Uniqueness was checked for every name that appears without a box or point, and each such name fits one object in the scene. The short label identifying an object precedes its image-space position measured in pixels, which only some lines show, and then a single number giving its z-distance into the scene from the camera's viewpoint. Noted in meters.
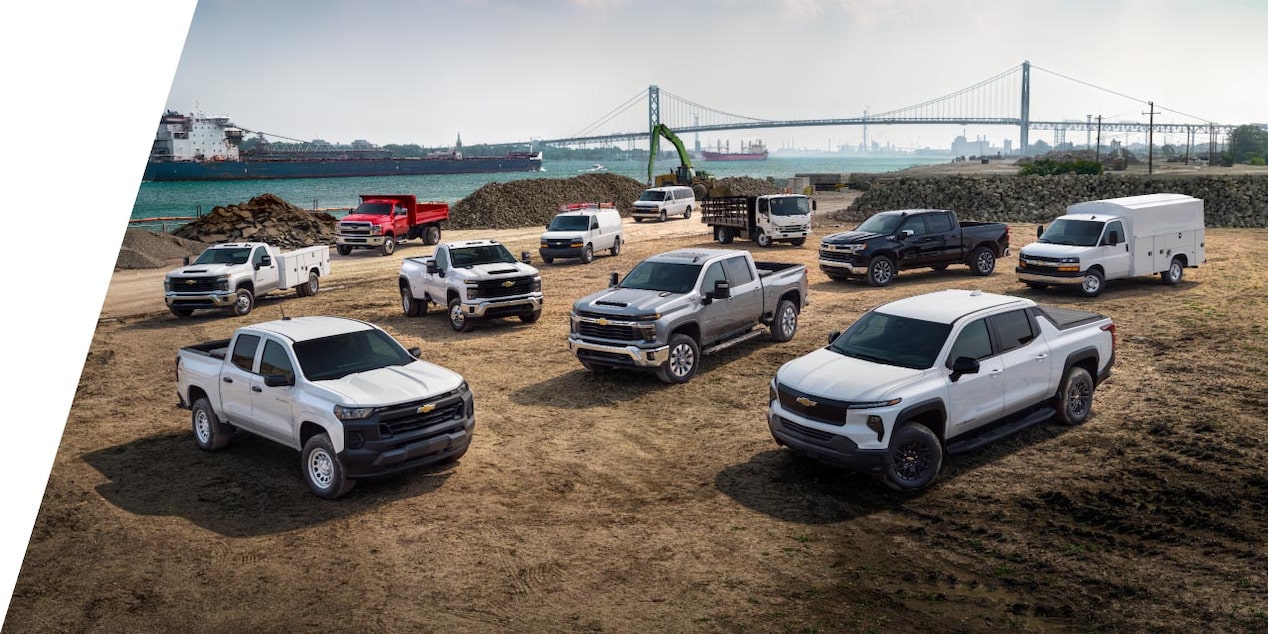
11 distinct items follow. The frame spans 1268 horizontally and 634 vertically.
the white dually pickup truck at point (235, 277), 22.52
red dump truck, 37.09
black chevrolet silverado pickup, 25.12
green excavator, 63.84
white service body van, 21.91
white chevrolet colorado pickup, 10.01
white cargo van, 32.16
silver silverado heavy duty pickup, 14.75
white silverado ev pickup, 9.92
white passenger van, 50.38
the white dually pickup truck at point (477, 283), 19.95
